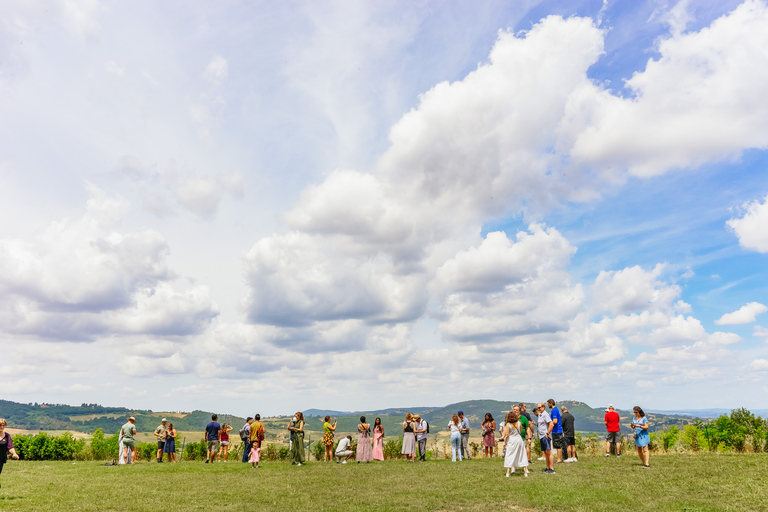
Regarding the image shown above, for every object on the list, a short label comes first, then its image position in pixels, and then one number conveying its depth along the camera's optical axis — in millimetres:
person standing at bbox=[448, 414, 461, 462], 22641
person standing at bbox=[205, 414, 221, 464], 24422
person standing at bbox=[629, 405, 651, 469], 17370
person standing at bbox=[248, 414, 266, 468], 21703
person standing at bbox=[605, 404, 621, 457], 22081
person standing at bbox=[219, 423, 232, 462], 25938
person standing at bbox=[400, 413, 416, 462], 23547
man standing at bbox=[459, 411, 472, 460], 23516
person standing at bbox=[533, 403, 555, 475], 16844
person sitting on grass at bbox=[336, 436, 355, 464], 23844
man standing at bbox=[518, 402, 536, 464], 20250
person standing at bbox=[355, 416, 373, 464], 22156
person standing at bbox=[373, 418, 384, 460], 23047
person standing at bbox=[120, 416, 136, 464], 23156
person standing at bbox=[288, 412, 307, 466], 21750
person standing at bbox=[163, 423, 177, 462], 25438
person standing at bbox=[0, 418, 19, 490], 13047
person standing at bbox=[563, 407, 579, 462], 20328
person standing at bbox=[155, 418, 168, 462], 25048
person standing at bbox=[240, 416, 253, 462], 24353
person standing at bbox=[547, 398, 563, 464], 19408
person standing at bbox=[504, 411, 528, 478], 16469
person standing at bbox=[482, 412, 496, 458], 24078
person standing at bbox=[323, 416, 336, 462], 23198
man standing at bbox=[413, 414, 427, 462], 23788
